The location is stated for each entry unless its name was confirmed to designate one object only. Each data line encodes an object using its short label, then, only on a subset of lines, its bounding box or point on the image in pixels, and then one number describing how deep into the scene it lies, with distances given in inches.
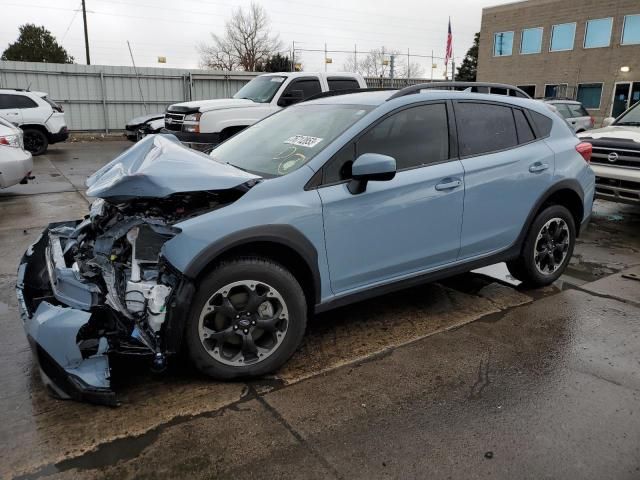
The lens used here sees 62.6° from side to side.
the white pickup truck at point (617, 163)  271.9
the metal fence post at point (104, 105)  821.9
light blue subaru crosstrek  114.0
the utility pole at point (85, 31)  1272.1
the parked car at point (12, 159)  314.2
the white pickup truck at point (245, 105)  374.0
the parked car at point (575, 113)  656.4
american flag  1219.2
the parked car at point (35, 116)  561.3
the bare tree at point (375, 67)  2310.5
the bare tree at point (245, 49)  2028.8
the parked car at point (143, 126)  620.1
